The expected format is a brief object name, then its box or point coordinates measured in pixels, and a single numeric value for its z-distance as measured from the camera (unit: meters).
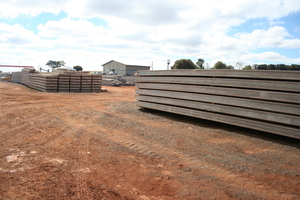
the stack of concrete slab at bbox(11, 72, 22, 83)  30.99
